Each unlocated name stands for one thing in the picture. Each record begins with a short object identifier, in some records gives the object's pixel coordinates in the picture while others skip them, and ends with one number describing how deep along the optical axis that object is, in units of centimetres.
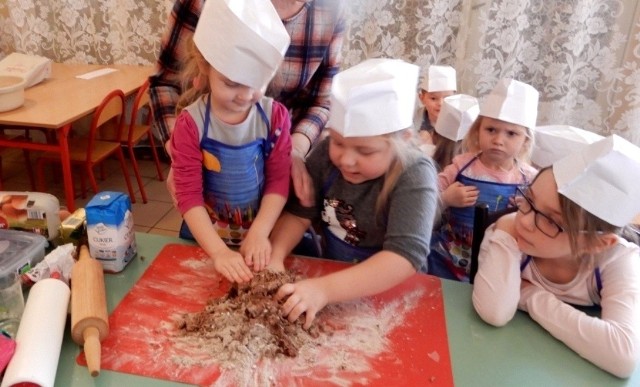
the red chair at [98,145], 248
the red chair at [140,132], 274
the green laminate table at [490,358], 83
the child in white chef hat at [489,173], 157
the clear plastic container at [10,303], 90
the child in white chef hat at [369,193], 100
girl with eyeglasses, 91
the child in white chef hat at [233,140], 102
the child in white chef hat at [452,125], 186
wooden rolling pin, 82
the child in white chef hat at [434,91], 218
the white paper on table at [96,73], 291
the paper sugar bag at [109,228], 103
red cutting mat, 83
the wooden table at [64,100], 223
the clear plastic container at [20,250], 98
